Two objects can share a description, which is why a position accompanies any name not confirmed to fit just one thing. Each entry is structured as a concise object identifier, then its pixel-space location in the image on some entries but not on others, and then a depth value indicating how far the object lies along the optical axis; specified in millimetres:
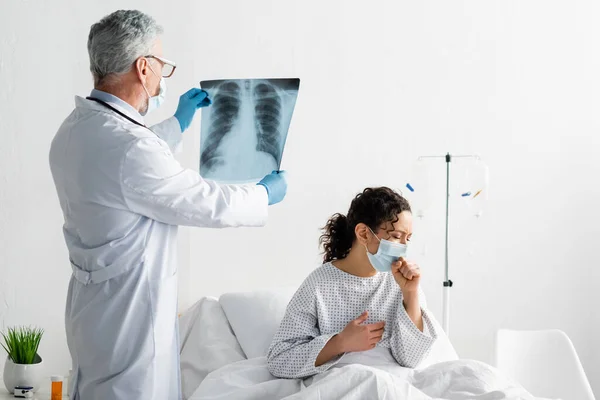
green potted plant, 2371
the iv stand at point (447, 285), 2816
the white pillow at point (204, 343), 2408
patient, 2018
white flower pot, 2371
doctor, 1611
